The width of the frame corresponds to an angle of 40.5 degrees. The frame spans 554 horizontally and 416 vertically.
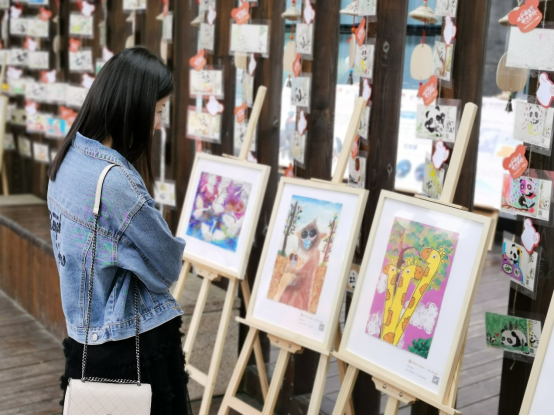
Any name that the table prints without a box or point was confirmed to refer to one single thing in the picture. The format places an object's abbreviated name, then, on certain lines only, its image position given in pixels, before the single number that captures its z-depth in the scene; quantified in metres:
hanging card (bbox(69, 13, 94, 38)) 4.87
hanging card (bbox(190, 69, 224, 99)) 3.54
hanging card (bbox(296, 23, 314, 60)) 2.96
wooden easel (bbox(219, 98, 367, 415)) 2.50
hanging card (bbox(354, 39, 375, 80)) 2.69
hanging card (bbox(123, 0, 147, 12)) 4.13
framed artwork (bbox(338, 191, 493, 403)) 2.07
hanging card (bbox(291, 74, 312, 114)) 3.00
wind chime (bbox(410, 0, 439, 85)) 2.47
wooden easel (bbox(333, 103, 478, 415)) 2.08
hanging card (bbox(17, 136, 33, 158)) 5.97
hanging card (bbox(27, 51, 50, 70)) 5.52
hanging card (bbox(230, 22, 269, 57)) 3.21
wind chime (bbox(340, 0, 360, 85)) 2.72
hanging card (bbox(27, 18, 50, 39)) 5.51
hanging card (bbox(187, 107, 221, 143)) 3.59
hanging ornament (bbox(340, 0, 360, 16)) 2.72
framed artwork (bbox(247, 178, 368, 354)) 2.46
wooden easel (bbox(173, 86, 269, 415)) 2.97
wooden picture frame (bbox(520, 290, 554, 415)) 1.80
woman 1.91
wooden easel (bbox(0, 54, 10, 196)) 5.68
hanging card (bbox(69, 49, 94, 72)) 4.89
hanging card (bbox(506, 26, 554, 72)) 2.09
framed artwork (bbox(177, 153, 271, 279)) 2.91
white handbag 1.87
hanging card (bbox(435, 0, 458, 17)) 2.38
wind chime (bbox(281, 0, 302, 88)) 3.05
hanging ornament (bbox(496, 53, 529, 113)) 2.29
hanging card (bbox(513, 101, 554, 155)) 2.13
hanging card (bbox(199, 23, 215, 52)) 3.58
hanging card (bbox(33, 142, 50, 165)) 5.64
